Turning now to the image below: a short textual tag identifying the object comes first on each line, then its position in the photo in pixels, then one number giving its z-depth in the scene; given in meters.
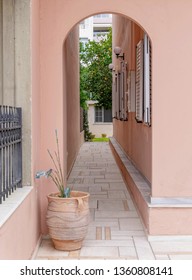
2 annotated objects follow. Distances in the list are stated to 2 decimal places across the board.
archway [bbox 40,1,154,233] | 5.92
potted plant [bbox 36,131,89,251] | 5.21
